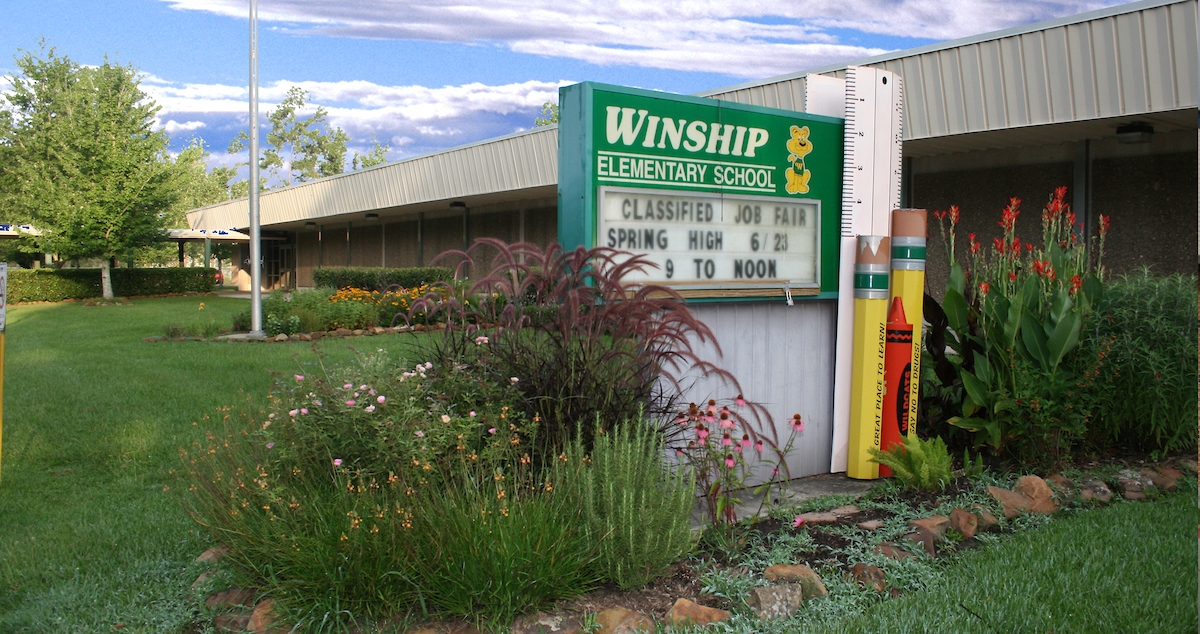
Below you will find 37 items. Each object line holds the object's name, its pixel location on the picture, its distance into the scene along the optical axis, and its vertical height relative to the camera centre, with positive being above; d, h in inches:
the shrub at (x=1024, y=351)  216.2 -17.0
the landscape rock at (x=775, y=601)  131.1 -51.6
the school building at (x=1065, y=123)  381.4 +91.6
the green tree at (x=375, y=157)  3157.0 +521.9
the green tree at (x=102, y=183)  1174.3 +158.0
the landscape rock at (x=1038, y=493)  185.0 -47.9
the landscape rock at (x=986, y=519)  175.6 -50.2
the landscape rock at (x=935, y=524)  166.2 -49.0
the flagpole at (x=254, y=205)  604.1 +64.2
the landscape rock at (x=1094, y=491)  192.9 -48.5
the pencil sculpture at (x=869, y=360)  225.8 -19.9
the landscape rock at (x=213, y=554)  156.5 -53.1
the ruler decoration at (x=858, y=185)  230.5 +30.4
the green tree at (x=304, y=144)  3053.6 +557.2
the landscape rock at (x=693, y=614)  125.9 -51.5
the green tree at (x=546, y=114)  2519.7 +561.5
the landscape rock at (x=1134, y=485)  196.7 -48.3
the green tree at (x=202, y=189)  1756.9 +407.5
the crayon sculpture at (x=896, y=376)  223.3 -23.9
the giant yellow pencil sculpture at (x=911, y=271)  225.3 +5.4
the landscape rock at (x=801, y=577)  138.0 -50.2
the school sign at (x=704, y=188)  191.8 +26.5
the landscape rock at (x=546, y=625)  125.0 -52.8
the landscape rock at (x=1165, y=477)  201.3 -47.3
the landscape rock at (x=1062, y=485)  194.0 -48.0
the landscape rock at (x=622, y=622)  123.0 -51.6
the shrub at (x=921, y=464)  201.0 -44.4
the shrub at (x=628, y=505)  136.3 -38.1
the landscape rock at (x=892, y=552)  153.3 -50.4
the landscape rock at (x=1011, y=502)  181.9 -48.7
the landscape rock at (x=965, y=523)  169.0 -49.2
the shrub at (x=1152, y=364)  215.5 -19.7
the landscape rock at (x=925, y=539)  158.7 -50.0
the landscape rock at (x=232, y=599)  139.9 -54.7
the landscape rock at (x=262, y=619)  129.1 -53.9
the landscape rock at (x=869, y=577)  141.7 -51.3
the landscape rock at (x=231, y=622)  133.3 -56.2
